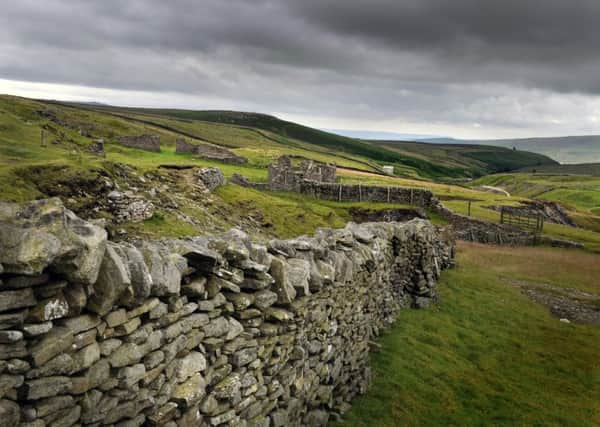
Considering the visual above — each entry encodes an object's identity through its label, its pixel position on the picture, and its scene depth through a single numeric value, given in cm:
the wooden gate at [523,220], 5053
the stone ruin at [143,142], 6162
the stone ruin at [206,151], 6531
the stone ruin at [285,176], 5009
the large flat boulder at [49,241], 447
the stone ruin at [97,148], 3858
